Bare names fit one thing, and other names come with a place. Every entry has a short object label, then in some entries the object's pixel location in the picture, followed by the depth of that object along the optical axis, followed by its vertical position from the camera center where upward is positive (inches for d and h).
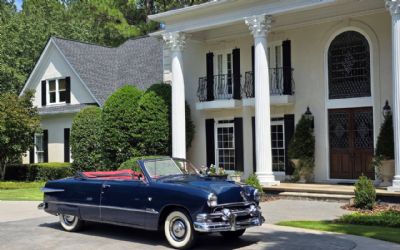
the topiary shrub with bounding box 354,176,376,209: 566.6 -49.8
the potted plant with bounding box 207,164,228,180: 731.4 -29.1
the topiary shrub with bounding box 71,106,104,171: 961.5 +14.5
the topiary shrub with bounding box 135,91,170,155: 851.4 +38.2
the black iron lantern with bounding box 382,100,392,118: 691.4 +47.6
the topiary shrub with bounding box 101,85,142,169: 860.0 +38.8
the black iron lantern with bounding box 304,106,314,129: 770.8 +45.1
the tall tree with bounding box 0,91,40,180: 995.3 +50.8
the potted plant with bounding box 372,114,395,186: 660.7 -10.4
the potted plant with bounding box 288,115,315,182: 757.9 -4.4
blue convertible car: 359.9 -37.3
